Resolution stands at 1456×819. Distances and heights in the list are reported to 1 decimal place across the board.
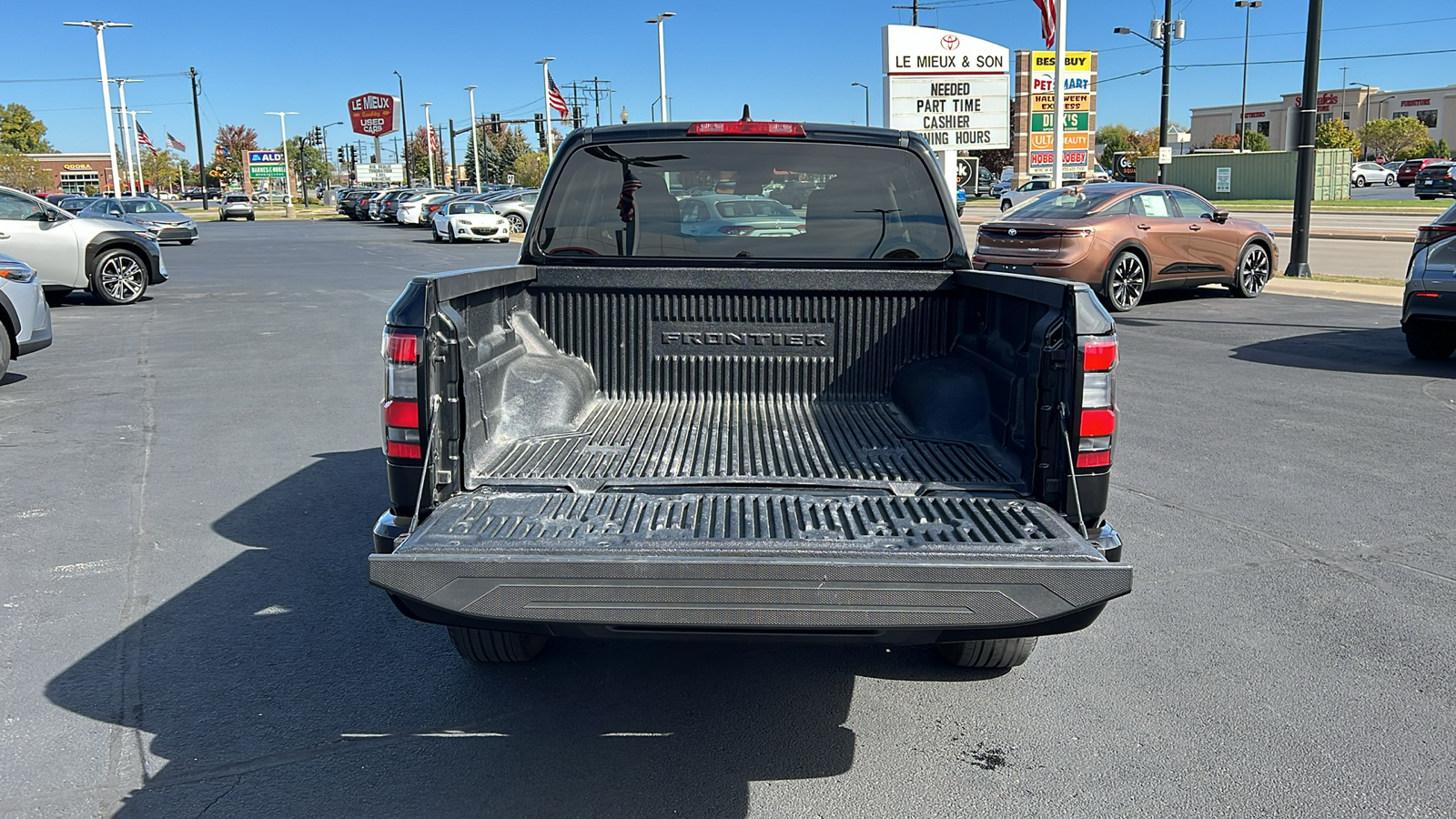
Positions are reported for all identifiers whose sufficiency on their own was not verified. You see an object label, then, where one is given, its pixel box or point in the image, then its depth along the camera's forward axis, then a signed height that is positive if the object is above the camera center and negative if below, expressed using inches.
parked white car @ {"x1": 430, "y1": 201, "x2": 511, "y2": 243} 1273.4 -19.4
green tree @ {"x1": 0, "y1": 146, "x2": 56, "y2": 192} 2696.9 +104.0
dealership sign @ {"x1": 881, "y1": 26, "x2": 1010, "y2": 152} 838.5 +79.1
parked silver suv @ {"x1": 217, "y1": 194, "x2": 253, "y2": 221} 2412.6 +2.8
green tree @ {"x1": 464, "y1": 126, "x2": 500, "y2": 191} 4360.2 +192.2
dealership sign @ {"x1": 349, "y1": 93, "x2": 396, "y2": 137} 3587.6 +301.1
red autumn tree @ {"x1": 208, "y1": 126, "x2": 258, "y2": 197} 4904.0 +264.8
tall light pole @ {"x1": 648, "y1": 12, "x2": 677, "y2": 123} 1701.5 +193.3
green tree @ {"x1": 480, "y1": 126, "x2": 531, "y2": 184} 4276.6 +200.2
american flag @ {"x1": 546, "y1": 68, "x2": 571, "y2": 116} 1642.5 +147.7
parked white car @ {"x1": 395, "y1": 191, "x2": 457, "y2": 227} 1790.1 -6.2
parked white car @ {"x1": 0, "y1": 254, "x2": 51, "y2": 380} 360.8 -30.6
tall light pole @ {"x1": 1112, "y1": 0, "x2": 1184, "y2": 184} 1480.1 +197.7
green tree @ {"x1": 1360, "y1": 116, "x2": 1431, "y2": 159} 3671.3 +160.5
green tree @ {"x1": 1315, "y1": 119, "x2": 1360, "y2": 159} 3238.2 +147.0
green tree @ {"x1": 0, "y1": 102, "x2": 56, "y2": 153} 3686.0 +277.4
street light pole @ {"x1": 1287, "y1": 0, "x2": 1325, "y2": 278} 642.8 +29.8
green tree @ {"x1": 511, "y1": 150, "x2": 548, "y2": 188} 3287.4 +102.5
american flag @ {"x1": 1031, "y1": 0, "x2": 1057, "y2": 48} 840.3 +126.8
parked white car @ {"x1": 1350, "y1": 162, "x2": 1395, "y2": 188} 2635.3 +26.8
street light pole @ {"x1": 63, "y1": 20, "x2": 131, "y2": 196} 2025.1 +235.4
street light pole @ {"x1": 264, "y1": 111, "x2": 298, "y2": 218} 2733.8 +62.4
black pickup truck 107.0 -29.8
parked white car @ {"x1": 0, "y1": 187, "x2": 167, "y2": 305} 592.4 -19.6
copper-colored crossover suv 540.4 -24.4
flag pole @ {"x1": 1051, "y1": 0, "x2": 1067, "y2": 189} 822.5 +63.4
